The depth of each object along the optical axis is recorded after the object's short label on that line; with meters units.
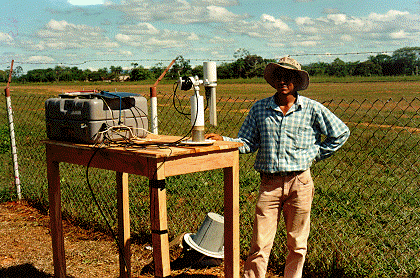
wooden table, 2.79
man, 3.27
